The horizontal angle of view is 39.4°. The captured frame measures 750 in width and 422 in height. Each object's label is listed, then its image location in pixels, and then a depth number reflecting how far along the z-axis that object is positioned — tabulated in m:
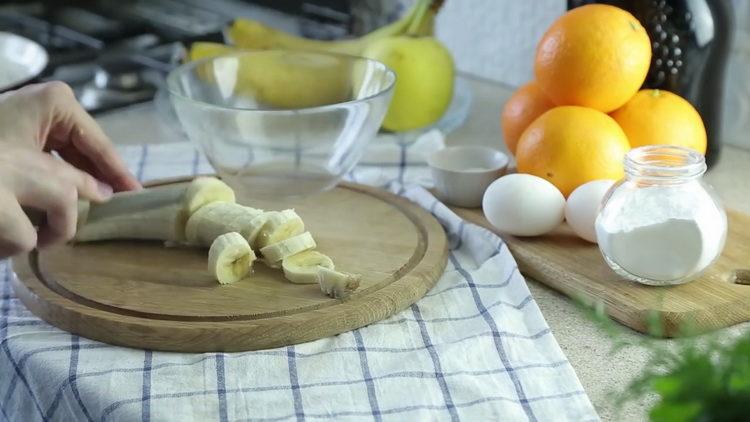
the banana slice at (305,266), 0.99
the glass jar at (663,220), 0.96
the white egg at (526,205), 1.09
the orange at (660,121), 1.16
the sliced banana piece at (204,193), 1.09
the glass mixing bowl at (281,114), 1.15
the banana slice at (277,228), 1.04
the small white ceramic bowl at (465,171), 1.22
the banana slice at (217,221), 1.05
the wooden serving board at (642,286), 0.95
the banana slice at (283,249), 1.01
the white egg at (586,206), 1.07
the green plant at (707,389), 0.51
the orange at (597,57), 1.14
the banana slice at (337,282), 0.96
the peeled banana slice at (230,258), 0.99
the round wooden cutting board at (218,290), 0.91
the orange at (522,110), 1.25
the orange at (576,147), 1.12
